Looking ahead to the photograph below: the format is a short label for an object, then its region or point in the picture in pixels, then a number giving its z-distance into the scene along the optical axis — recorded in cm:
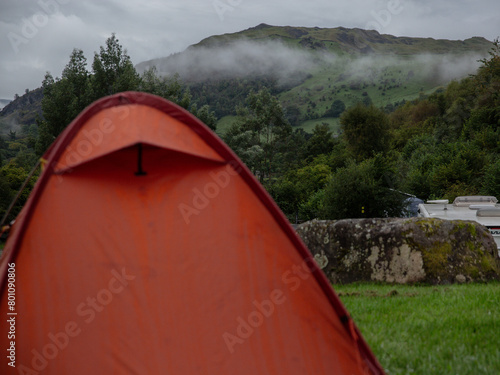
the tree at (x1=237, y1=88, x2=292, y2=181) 6869
